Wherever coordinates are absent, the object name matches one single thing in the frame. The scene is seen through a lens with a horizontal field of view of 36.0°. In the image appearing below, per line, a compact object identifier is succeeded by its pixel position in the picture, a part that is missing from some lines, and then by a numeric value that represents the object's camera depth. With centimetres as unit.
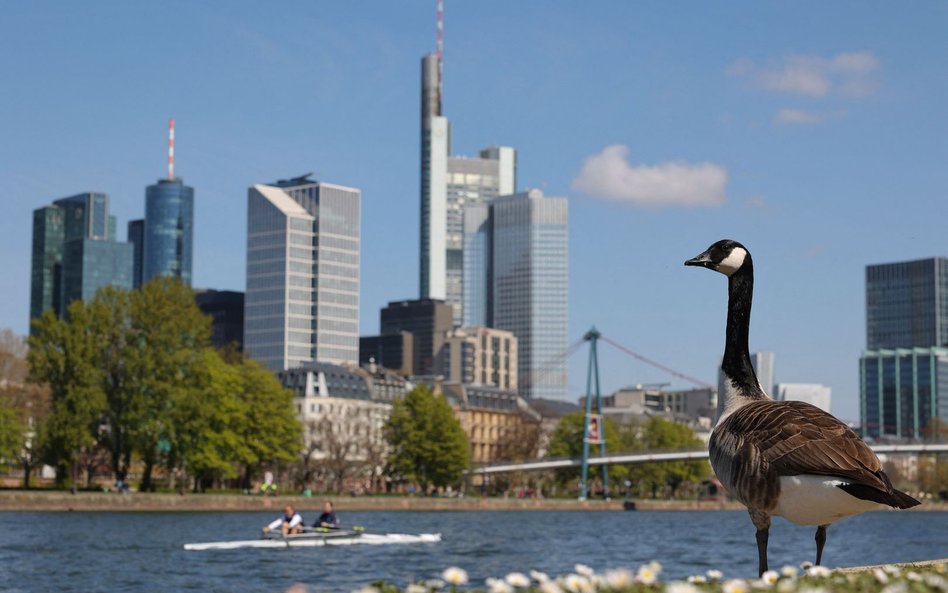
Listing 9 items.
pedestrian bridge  14188
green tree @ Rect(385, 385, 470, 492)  12469
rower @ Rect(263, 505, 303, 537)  5691
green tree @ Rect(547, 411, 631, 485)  16112
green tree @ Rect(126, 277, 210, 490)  9206
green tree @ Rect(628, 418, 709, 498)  16462
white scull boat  5441
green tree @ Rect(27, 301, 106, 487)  8775
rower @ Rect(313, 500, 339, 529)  5830
